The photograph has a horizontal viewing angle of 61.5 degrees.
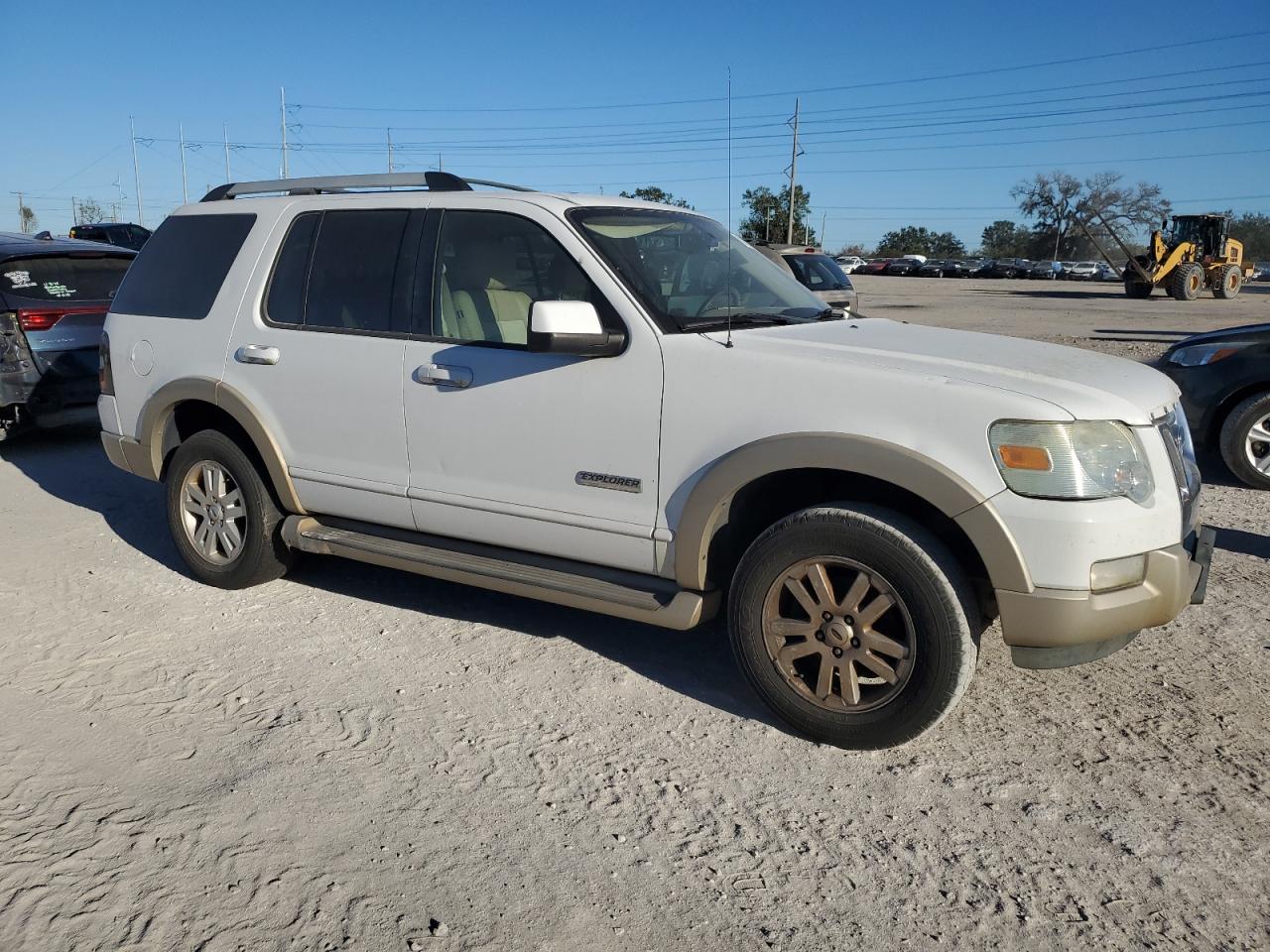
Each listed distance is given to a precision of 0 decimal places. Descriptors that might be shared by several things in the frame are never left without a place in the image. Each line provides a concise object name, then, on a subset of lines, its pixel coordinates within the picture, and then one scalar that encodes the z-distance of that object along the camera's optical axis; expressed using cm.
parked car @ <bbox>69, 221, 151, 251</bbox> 3059
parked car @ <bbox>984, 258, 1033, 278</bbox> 6750
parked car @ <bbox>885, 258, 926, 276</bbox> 7162
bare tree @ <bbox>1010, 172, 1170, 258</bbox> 9362
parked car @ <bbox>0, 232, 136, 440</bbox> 834
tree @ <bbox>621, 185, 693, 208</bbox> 4511
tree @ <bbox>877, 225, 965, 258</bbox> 10138
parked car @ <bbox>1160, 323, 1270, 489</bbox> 718
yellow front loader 3331
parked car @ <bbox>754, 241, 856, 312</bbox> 1469
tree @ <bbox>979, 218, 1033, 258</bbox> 9994
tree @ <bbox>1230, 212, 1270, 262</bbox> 8738
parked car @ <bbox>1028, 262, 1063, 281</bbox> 6625
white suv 334
